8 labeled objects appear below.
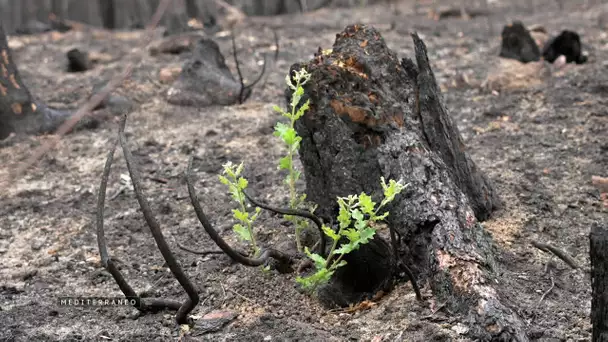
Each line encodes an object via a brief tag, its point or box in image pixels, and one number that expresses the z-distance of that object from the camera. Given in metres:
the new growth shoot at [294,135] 2.80
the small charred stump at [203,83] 5.49
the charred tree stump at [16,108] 5.05
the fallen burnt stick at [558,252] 2.95
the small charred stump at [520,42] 5.98
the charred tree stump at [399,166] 2.53
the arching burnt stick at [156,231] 2.24
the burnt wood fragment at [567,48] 5.88
